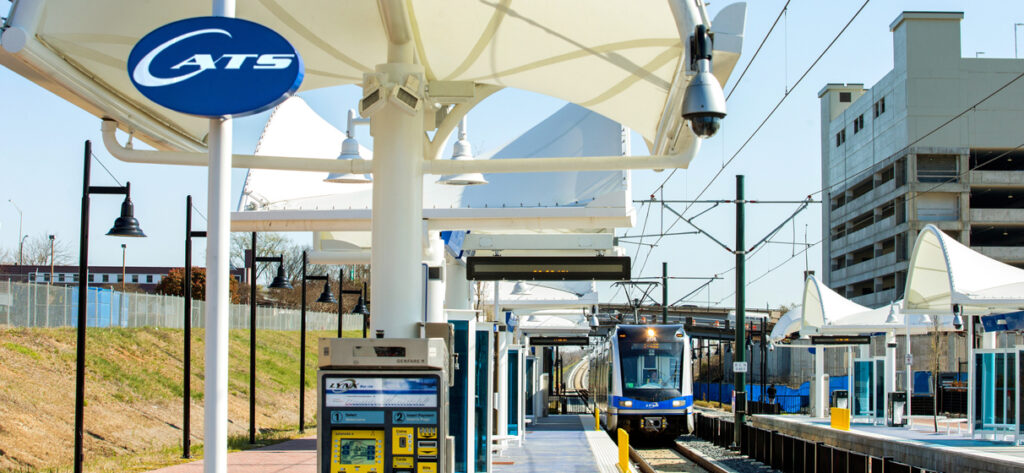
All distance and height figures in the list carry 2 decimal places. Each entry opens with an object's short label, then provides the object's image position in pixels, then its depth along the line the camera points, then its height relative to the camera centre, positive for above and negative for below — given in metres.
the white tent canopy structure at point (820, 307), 34.25 -0.25
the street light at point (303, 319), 25.46 -0.58
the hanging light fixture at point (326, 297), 28.27 -0.06
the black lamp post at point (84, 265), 13.71 +0.34
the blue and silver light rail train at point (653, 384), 29.50 -2.25
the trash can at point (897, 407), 29.53 -2.84
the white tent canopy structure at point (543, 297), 30.77 -0.02
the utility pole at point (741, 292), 28.61 +0.15
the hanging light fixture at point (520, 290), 32.94 +0.18
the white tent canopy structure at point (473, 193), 16.72 +1.80
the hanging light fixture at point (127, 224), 14.40 +0.88
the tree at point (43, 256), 81.38 +2.72
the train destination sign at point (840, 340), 31.23 -1.14
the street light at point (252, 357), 21.58 -1.20
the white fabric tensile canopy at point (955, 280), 20.52 +0.41
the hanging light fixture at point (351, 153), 13.75 +1.72
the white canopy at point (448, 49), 9.35 +2.44
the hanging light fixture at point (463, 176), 13.29 +1.53
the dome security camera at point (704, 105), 7.52 +1.28
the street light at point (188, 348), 17.82 -0.89
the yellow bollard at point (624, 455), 16.88 -2.37
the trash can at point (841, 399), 37.28 -3.33
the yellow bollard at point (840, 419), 26.86 -2.87
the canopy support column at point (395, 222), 10.70 +0.69
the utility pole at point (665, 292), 54.75 +0.26
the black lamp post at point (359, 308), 29.98 -0.38
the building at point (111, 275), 94.22 +1.64
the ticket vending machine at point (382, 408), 8.62 -0.86
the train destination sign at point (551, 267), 16.31 +0.42
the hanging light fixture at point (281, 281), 23.81 +0.28
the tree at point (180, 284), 55.62 +0.47
